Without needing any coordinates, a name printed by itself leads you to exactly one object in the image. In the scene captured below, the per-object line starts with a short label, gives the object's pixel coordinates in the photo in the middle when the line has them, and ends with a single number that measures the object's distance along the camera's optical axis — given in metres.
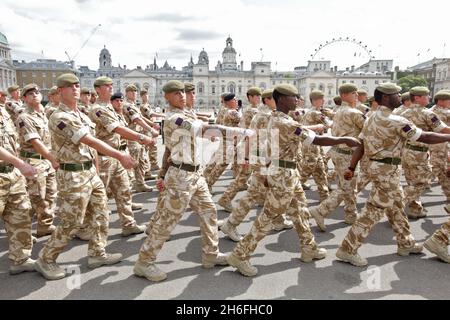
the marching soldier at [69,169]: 3.79
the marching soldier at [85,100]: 6.74
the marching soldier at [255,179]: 4.32
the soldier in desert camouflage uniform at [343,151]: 5.53
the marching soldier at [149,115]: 9.98
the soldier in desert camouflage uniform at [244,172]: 6.15
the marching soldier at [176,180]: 3.79
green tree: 80.12
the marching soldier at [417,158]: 5.50
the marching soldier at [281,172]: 3.81
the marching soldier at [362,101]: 8.04
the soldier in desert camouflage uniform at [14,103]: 7.49
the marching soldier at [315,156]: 6.79
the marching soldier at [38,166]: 5.34
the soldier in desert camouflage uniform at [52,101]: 6.81
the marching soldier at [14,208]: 3.96
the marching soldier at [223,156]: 7.54
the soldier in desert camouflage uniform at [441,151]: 6.08
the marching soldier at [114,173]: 5.28
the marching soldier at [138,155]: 7.97
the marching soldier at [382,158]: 3.95
